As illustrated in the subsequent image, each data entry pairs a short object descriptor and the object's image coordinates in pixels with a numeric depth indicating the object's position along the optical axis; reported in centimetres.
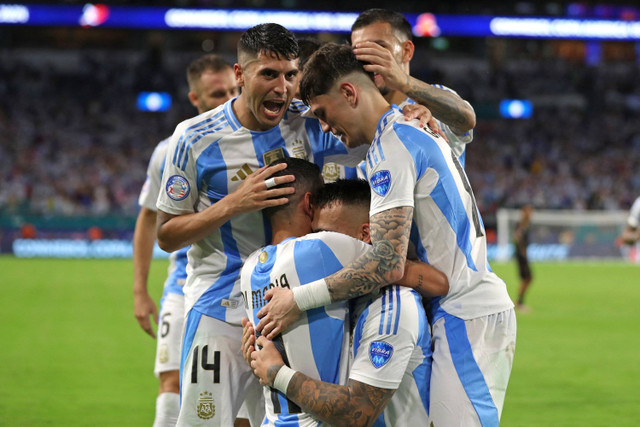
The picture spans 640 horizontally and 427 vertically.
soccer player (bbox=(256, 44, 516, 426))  565
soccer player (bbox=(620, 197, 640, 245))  2077
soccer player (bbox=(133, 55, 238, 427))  977
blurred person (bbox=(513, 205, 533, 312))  2923
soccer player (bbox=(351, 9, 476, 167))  639
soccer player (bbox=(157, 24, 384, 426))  723
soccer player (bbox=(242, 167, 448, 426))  555
